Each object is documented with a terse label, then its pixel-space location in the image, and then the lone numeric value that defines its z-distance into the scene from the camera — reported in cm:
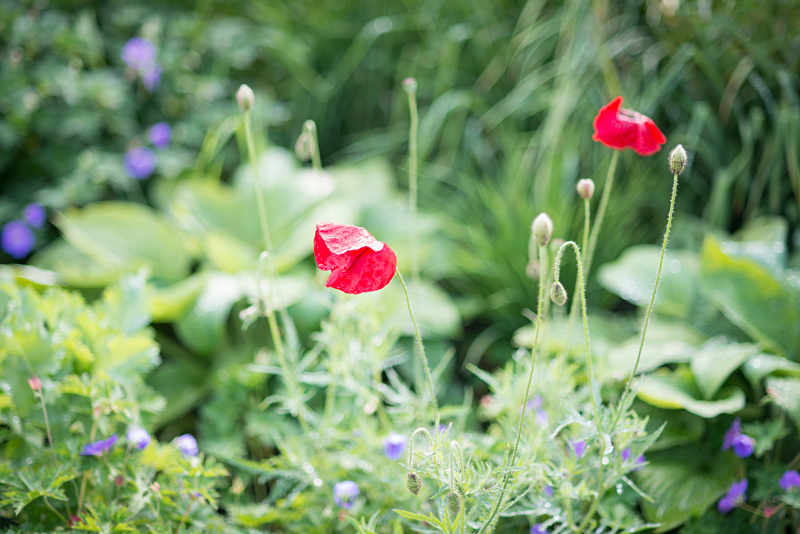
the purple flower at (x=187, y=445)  108
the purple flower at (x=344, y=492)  101
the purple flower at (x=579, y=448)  106
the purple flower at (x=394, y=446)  104
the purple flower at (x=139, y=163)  199
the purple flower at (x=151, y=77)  214
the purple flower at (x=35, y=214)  189
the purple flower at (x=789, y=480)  107
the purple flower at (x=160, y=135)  208
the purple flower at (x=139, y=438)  101
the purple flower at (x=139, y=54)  214
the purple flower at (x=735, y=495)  111
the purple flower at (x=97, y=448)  100
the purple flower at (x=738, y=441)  112
